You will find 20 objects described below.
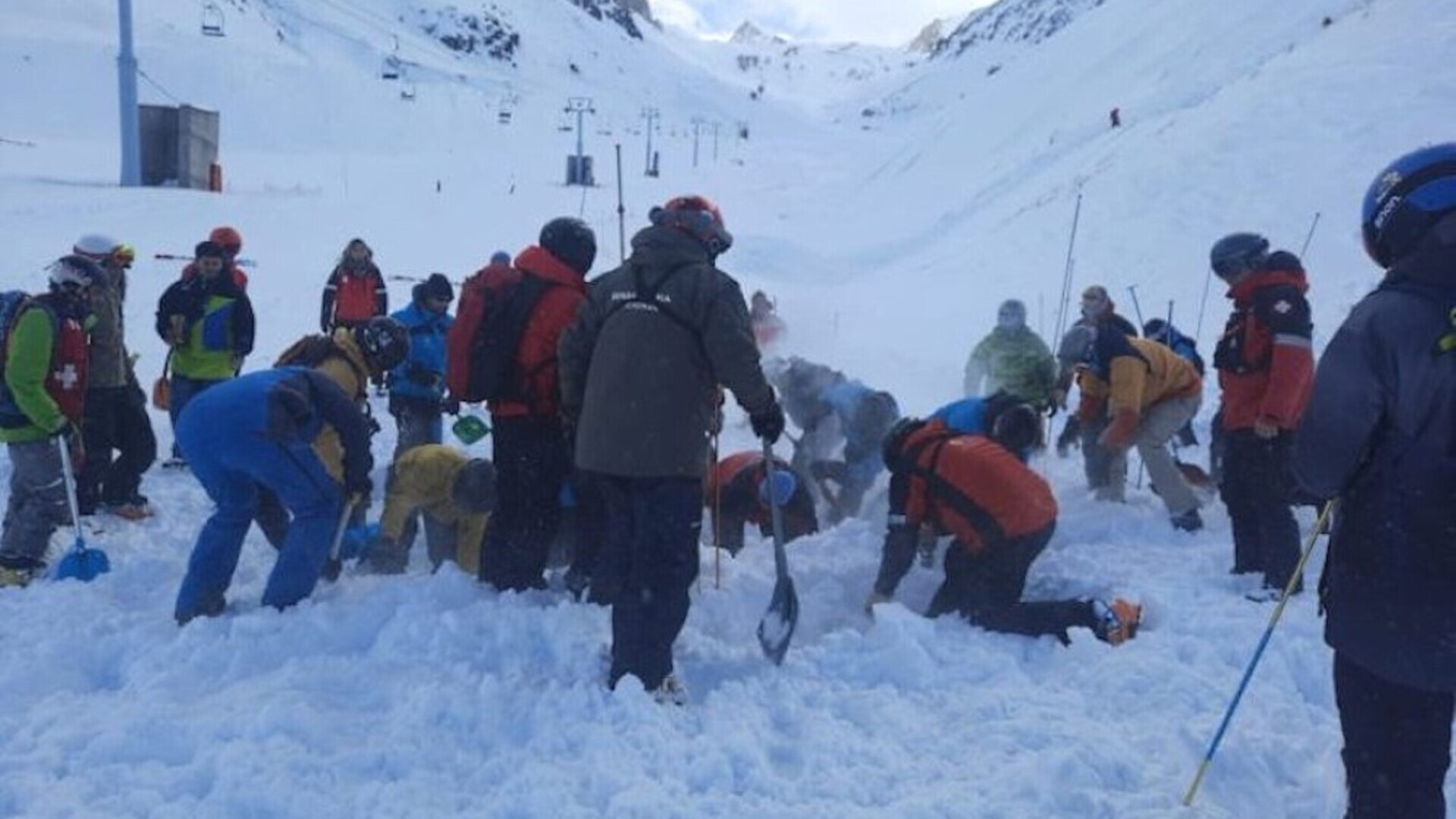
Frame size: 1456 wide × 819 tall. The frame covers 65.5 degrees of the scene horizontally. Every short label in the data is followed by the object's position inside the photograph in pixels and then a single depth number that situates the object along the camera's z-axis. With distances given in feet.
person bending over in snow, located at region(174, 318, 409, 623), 15.81
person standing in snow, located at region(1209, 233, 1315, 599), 17.81
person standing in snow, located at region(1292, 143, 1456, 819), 7.91
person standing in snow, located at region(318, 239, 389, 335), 30.14
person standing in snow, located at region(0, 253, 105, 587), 18.81
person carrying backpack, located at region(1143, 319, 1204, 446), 29.37
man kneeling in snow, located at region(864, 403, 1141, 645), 16.57
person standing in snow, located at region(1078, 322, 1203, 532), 23.00
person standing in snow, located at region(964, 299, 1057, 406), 29.30
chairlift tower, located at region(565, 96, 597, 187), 135.85
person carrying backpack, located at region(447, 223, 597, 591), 16.33
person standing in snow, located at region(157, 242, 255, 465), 24.45
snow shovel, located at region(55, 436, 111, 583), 18.65
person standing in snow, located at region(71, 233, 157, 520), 23.02
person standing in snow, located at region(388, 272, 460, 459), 24.91
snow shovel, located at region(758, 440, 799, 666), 15.19
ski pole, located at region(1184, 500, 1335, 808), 10.70
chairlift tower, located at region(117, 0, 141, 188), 72.59
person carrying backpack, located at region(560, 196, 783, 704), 13.58
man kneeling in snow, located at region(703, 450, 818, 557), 21.72
